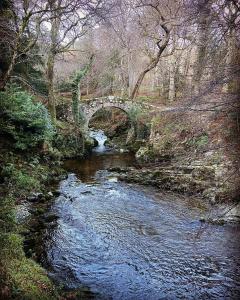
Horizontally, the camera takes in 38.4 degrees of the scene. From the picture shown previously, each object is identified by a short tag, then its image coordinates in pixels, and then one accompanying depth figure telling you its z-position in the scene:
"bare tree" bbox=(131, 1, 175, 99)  20.83
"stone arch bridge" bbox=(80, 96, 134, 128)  21.64
